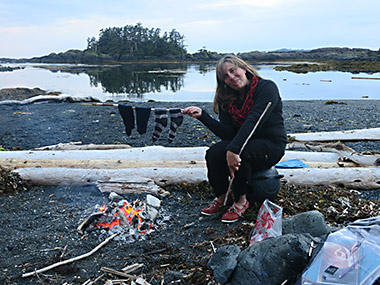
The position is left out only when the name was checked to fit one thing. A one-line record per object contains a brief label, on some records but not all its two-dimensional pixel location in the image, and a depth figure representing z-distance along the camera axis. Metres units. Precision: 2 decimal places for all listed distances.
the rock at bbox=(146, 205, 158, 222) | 4.18
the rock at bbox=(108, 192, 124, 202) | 4.57
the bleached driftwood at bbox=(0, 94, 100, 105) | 17.88
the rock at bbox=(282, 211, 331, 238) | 3.17
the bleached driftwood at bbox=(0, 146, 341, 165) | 6.29
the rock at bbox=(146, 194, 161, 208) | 4.39
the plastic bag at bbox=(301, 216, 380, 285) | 2.19
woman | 3.60
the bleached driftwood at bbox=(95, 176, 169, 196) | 4.89
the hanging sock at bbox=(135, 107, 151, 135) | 5.48
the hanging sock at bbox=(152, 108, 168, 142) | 5.25
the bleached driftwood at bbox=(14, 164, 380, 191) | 5.14
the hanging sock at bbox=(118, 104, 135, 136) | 5.55
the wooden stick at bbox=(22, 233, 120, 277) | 3.18
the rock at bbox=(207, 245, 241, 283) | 2.82
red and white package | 3.28
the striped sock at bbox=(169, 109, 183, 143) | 5.14
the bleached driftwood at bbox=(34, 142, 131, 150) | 7.22
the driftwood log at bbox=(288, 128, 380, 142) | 7.61
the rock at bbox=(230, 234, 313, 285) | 2.64
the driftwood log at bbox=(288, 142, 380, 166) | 5.76
